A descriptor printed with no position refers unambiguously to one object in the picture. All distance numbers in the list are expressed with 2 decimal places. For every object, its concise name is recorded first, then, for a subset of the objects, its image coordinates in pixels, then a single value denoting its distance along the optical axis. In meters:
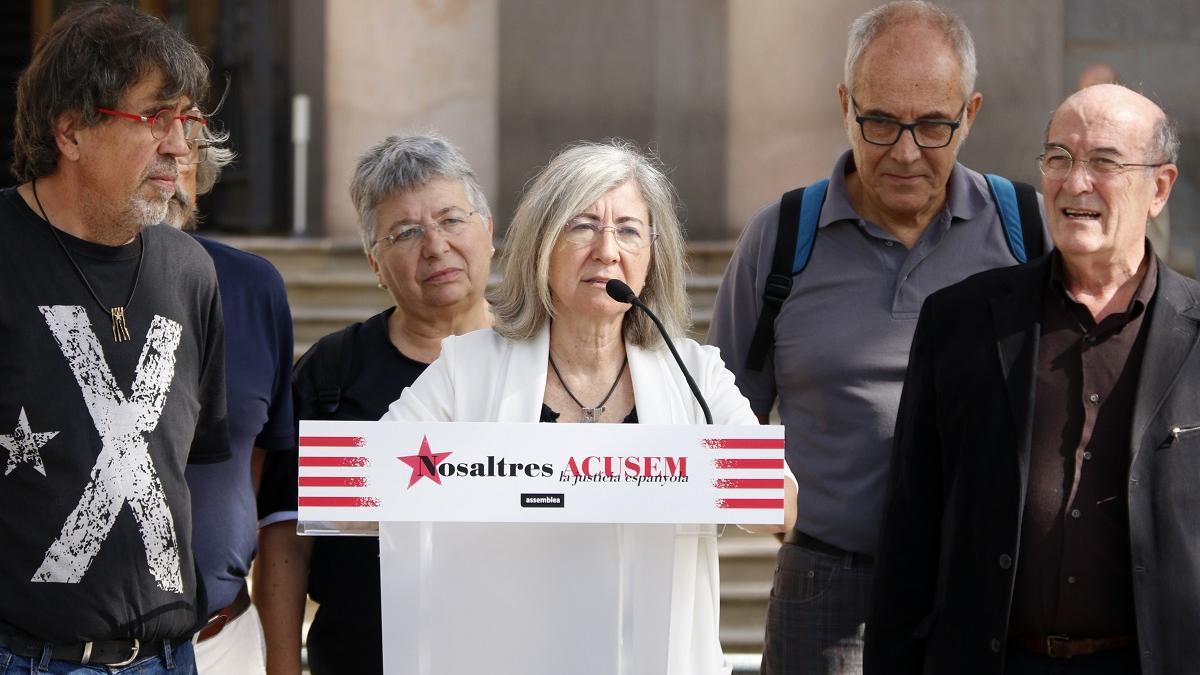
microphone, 5.83
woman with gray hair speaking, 6.12
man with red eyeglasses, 5.69
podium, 5.47
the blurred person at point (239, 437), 6.84
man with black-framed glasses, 7.36
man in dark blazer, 5.99
